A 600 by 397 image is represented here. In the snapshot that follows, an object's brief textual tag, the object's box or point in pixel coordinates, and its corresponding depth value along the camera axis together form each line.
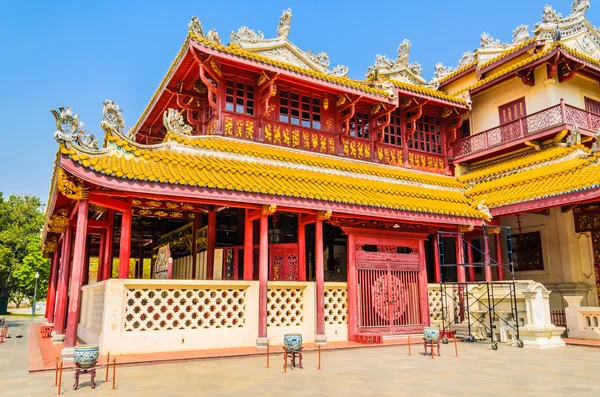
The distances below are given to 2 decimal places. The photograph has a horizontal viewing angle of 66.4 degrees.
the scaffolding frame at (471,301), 12.10
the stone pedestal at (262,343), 10.29
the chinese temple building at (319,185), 9.90
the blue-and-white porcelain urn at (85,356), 6.48
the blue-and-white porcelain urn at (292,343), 8.02
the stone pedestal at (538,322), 11.30
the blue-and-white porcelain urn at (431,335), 9.70
